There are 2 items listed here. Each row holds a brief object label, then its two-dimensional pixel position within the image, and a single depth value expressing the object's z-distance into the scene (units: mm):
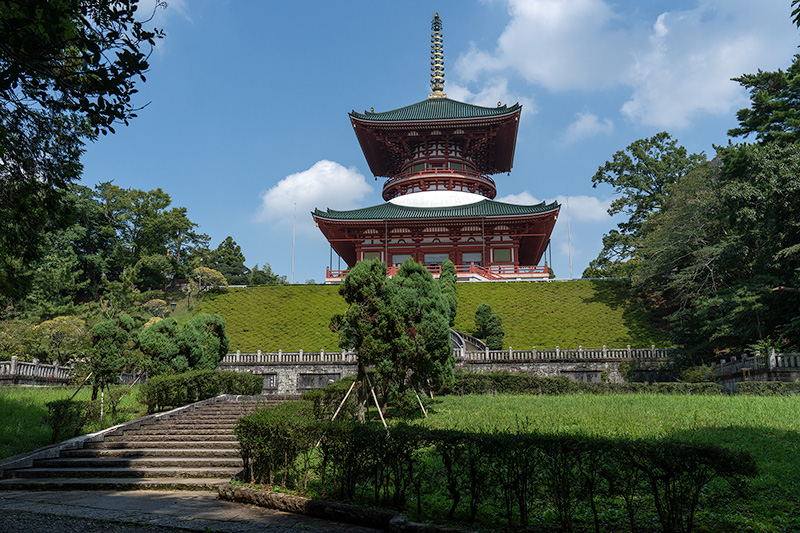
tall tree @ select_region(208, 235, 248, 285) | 59844
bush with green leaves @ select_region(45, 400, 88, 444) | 13227
